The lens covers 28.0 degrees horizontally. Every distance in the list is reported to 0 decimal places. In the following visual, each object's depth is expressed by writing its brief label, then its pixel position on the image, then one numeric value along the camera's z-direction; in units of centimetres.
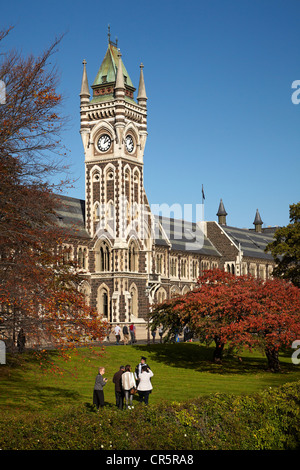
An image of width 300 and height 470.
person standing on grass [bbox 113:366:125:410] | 2016
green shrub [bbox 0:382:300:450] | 1263
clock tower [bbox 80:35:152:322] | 5834
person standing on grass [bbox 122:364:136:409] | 2007
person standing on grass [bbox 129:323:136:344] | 4425
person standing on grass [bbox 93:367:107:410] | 1845
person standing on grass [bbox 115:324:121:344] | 4448
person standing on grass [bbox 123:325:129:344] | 4281
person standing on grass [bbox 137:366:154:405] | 1983
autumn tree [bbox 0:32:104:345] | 1855
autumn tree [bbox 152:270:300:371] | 3253
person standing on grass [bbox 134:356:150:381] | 2079
